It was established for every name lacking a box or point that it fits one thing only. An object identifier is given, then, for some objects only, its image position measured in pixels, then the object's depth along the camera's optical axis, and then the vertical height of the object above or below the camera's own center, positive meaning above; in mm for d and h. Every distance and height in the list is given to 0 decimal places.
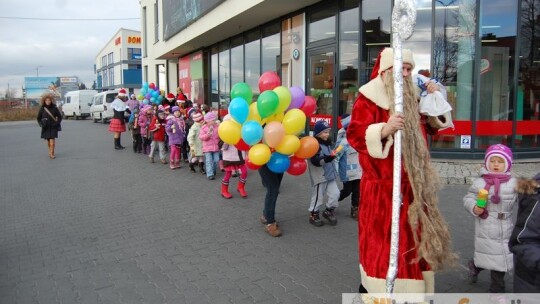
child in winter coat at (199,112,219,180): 9109 -551
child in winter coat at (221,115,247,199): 7723 -884
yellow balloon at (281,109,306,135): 5406 -102
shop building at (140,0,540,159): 9453 +1397
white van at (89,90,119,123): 29938 +453
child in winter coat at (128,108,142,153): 13727 -634
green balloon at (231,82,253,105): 5660 +263
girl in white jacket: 3686 -784
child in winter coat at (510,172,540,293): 2740 -751
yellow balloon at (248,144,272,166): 5258 -474
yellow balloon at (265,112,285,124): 5551 -57
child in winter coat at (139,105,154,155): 12742 -253
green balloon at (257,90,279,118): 5262 +117
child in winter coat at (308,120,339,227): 5801 -817
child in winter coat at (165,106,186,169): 10648 -482
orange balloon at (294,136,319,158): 5484 -402
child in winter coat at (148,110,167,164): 11570 -440
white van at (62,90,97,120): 36906 +740
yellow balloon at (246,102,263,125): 5570 -27
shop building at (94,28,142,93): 52594 +6216
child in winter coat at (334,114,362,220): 6230 -789
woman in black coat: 12742 -113
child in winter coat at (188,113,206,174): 9875 -626
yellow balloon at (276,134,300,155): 5336 -367
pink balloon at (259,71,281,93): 5590 +383
